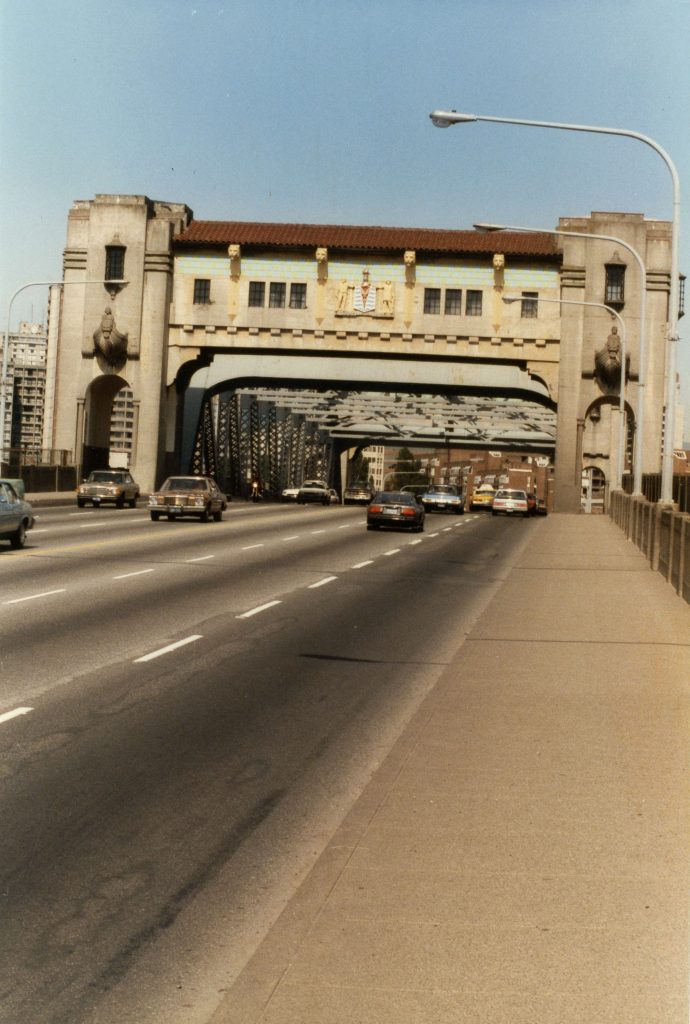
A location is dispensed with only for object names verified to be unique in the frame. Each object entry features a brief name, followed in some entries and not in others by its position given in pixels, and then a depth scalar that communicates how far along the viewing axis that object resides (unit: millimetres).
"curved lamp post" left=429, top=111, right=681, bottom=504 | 22625
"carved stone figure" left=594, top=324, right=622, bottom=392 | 58781
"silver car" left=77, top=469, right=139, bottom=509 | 51812
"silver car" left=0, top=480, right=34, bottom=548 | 26578
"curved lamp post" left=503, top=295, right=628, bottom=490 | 52000
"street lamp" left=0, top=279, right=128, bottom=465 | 51594
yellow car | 82625
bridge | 59719
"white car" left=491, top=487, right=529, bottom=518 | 70250
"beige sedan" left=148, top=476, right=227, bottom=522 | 42562
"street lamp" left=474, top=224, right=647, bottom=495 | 40375
